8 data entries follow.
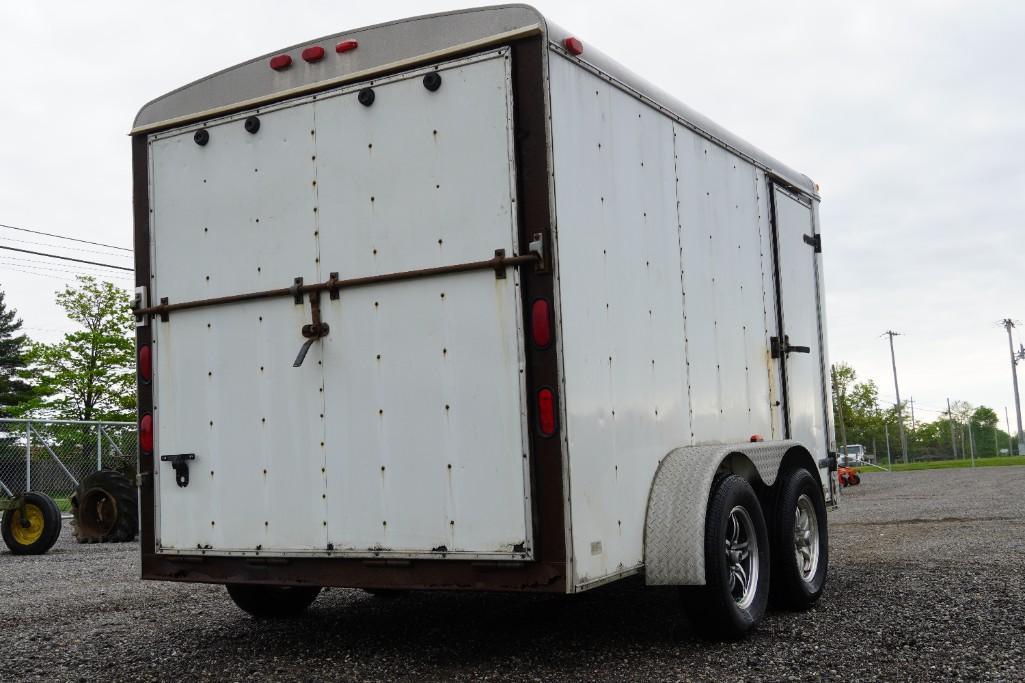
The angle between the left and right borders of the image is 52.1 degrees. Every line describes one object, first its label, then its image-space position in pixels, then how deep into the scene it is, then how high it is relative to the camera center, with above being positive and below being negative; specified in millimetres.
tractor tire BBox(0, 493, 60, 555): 13141 -908
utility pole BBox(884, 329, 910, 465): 64719 +177
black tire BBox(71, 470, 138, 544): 14133 -788
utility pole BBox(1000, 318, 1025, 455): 67238 +2798
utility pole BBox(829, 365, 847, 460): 71125 +1245
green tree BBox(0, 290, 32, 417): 59750 +5538
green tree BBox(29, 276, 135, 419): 43938 +3930
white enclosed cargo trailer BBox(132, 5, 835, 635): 4828 +533
